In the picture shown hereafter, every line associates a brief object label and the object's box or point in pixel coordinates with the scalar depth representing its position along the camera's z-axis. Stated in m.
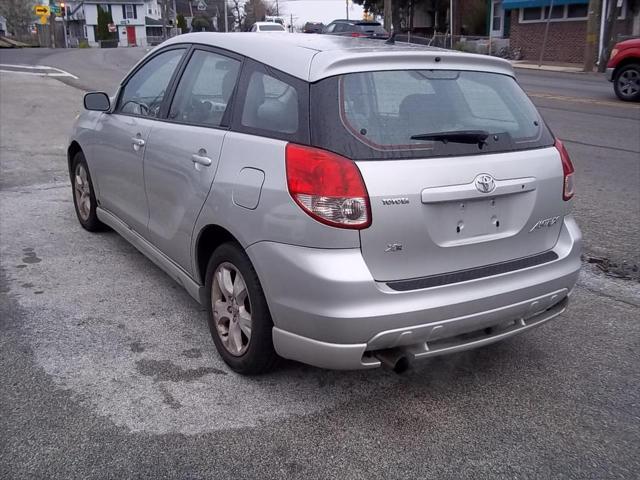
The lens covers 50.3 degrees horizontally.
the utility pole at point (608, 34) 26.27
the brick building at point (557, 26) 31.16
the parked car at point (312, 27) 43.31
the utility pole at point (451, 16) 39.94
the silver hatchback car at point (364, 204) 2.94
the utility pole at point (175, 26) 62.08
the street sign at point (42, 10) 59.59
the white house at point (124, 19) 80.94
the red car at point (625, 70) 15.77
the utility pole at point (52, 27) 65.69
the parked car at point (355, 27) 27.59
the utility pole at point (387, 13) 38.56
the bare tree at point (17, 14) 72.62
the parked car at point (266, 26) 31.12
